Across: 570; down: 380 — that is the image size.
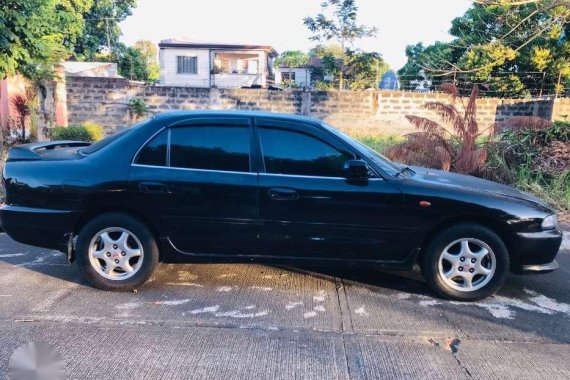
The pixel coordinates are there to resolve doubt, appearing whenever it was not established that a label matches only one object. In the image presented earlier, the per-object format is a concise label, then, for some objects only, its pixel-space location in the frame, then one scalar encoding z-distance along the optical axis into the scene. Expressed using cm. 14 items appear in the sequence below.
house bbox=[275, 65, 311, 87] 4647
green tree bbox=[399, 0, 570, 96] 1673
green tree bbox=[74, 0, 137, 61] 3725
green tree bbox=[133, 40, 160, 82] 6550
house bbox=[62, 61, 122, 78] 2391
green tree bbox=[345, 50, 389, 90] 2491
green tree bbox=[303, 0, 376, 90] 2453
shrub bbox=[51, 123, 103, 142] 1092
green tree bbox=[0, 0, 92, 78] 790
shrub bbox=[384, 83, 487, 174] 856
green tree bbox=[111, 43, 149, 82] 3919
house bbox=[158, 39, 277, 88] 3700
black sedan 415
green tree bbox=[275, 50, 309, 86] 5941
